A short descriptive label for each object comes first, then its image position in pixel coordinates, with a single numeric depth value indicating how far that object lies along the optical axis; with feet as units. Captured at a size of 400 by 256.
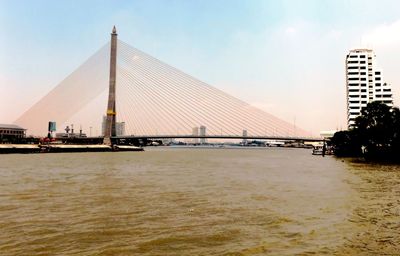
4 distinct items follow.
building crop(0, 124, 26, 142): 410.15
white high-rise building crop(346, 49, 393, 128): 305.94
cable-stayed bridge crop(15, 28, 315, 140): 249.30
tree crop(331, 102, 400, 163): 149.59
